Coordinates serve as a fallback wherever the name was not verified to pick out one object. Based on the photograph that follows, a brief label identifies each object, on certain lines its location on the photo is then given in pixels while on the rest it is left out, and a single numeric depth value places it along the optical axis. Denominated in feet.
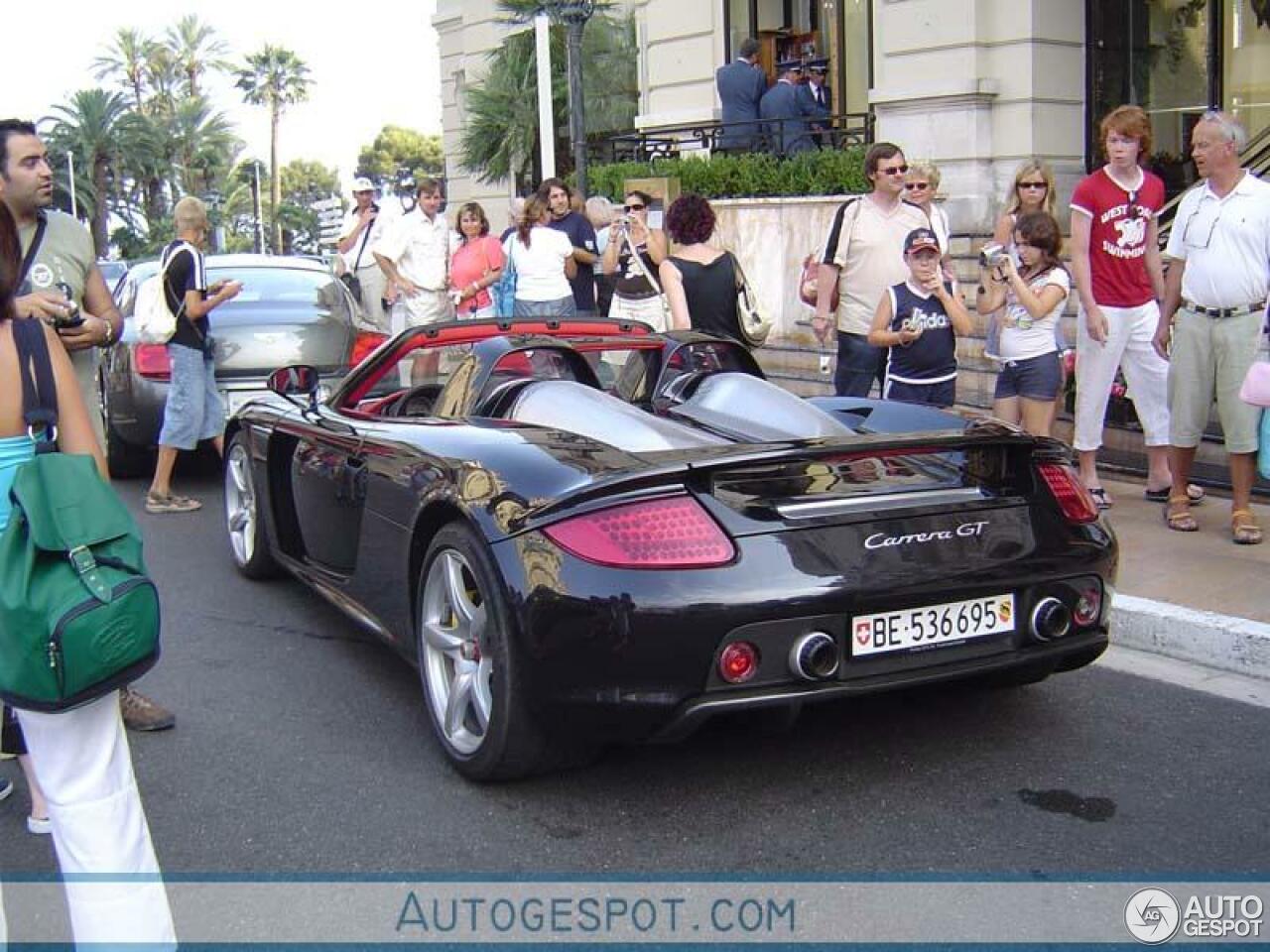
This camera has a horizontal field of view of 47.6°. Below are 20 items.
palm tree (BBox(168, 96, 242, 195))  226.58
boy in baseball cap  21.63
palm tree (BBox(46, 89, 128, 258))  211.41
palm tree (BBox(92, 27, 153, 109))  236.43
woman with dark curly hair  24.50
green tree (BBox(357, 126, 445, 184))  378.32
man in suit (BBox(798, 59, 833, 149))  49.51
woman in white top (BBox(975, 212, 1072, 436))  23.07
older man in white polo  21.44
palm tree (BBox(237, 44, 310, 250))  287.07
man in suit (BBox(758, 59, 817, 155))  48.57
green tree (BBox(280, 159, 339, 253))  285.84
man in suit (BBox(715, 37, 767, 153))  50.11
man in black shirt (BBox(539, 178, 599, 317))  34.88
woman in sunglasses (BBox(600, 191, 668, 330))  29.81
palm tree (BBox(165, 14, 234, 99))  241.14
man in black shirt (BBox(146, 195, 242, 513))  27.58
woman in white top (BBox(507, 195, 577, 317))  33.40
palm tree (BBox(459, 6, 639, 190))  73.20
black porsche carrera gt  12.01
